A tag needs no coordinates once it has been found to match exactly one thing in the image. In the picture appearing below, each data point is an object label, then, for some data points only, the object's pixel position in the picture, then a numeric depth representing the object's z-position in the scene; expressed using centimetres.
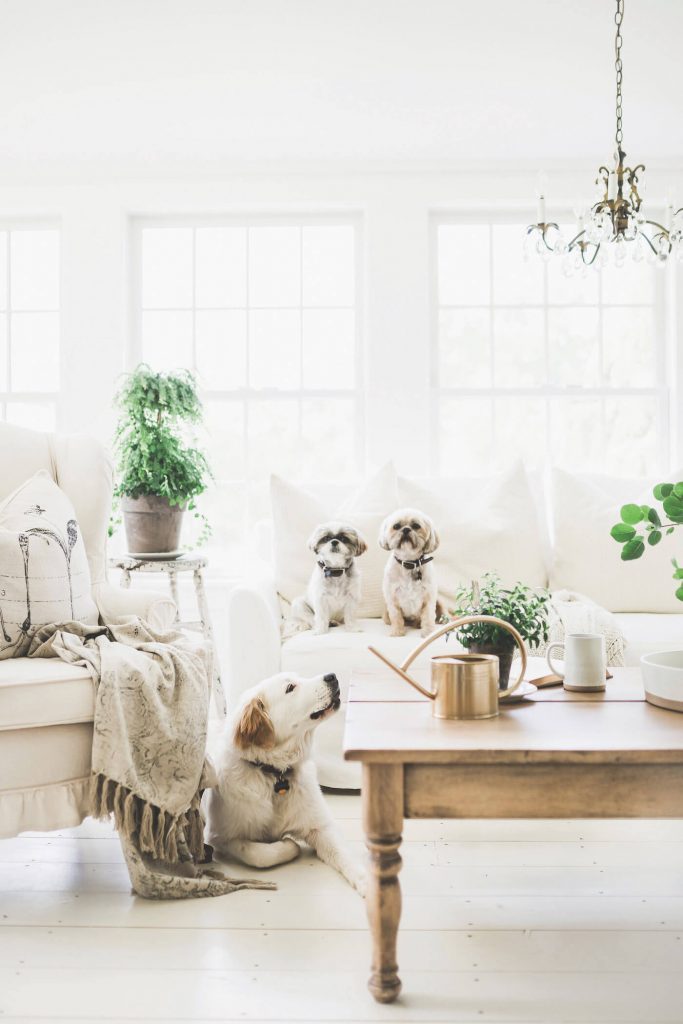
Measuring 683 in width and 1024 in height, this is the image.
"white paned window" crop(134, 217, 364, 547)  427
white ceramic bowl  168
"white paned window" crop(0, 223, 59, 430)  431
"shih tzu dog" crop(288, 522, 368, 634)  284
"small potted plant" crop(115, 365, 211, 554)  345
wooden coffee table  144
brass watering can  165
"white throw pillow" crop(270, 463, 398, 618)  310
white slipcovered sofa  284
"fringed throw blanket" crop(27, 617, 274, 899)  194
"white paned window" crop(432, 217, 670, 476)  422
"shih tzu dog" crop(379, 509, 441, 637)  284
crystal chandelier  255
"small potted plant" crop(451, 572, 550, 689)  182
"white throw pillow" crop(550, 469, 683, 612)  314
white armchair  193
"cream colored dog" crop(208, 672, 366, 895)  202
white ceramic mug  188
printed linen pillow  214
